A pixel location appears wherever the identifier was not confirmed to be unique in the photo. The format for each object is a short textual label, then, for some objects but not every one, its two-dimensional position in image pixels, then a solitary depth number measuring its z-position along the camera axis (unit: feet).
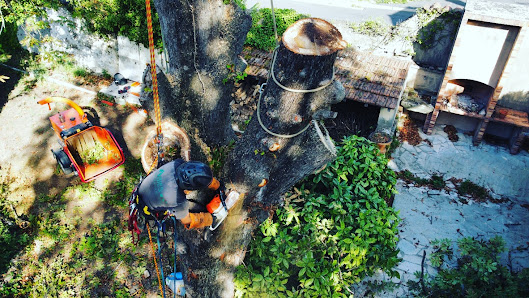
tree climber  10.37
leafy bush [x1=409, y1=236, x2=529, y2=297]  17.06
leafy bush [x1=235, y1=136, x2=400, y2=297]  14.47
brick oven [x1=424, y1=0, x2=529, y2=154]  25.50
